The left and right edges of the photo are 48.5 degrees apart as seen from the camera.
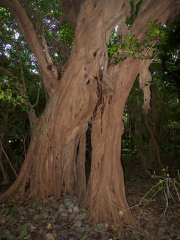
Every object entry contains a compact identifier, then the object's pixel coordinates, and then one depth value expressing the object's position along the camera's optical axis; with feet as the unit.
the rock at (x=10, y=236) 8.77
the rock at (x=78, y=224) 9.76
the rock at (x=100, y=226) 9.42
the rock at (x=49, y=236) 8.79
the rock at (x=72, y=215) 10.53
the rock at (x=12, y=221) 9.91
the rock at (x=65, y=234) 9.02
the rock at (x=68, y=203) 11.57
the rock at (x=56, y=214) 10.59
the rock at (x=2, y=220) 9.92
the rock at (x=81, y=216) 10.35
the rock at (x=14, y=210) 11.04
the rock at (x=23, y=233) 9.00
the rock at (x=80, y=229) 9.37
